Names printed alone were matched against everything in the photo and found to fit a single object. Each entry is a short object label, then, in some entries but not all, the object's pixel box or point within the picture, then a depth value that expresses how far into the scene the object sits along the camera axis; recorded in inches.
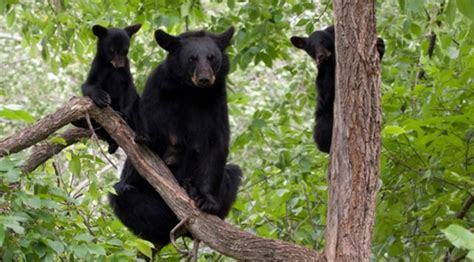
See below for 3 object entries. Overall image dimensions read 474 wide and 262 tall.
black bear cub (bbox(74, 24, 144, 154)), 476.4
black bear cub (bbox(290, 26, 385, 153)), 465.4
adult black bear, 473.1
